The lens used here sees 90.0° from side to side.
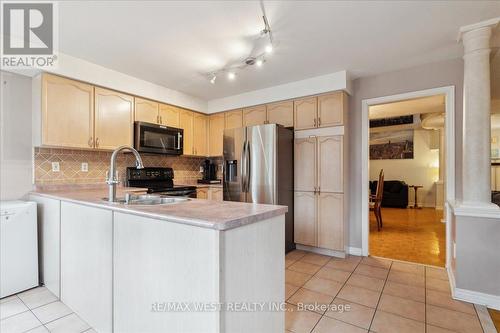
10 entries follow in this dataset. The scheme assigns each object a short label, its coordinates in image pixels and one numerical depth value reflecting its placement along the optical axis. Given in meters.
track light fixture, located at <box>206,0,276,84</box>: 2.13
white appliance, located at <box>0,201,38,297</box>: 2.20
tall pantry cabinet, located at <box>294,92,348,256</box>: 3.25
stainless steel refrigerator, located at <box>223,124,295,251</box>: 3.32
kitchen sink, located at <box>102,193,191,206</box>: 1.96
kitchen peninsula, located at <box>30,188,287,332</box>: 1.12
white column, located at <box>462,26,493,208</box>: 2.12
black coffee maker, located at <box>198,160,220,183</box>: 4.68
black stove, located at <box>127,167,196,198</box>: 3.50
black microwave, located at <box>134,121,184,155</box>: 3.33
